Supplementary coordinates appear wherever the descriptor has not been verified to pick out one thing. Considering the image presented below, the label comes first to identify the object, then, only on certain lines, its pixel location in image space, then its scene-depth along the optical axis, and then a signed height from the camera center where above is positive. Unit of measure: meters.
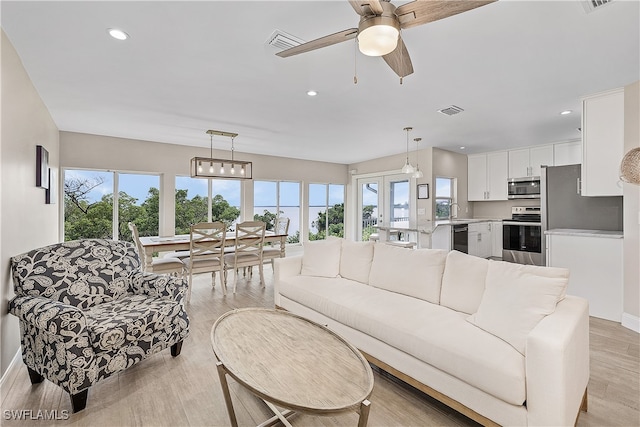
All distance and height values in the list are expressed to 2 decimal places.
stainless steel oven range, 5.07 -0.43
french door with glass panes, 6.74 +0.30
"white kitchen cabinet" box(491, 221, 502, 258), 6.30 -0.54
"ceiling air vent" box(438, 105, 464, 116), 3.65 +1.30
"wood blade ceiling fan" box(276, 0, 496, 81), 1.36 +0.94
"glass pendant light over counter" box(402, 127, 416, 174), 4.62 +0.71
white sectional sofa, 1.38 -0.70
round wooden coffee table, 1.28 -0.78
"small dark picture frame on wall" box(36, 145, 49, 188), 2.95 +0.47
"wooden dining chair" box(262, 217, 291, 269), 4.86 -0.61
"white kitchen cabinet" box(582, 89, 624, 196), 3.17 +0.79
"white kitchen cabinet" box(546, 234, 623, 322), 3.19 -0.60
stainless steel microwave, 5.70 +0.51
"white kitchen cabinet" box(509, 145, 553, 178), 5.61 +1.05
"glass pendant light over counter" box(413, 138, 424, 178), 4.96 +0.69
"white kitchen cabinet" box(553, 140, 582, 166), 5.38 +1.11
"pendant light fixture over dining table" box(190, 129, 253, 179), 4.39 +0.70
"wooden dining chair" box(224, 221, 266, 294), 4.40 -0.57
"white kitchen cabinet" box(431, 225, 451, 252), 5.55 -0.47
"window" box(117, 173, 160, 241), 5.27 +0.18
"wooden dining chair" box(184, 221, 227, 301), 3.95 -0.52
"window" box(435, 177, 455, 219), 6.29 +0.37
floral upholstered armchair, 1.77 -0.70
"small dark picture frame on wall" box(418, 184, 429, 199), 6.12 +0.47
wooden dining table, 3.79 -0.40
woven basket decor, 2.84 +0.46
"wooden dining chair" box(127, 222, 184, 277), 3.86 -0.67
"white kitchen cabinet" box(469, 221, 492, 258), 5.94 -0.52
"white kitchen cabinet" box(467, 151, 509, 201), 6.21 +0.82
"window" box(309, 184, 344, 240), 7.78 +0.09
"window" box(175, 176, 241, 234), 5.80 +0.24
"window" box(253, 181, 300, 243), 6.87 +0.26
